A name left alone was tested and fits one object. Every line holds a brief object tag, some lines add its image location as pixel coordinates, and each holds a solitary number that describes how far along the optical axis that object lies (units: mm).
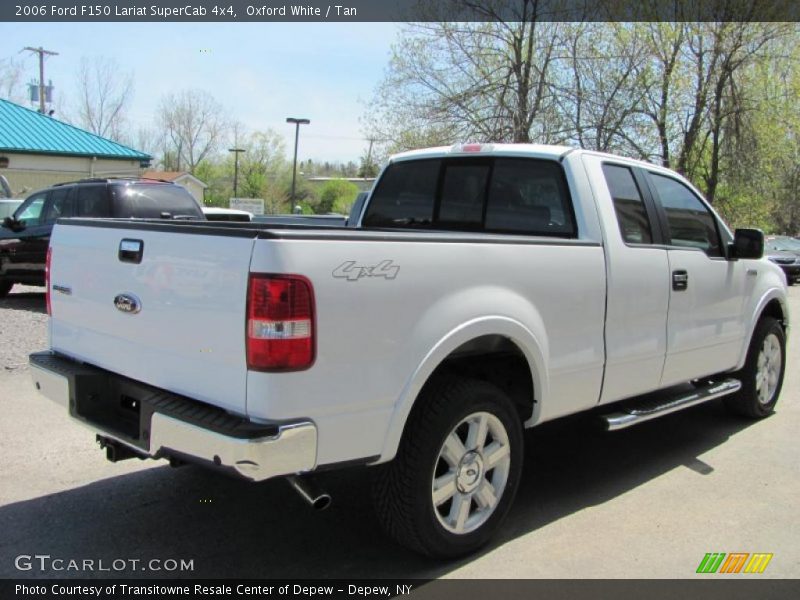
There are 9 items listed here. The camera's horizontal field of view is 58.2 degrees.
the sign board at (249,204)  41519
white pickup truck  2650
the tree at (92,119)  57750
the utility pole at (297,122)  43869
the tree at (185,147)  72125
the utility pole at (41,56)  46081
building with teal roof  31438
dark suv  10312
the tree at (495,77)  22125
